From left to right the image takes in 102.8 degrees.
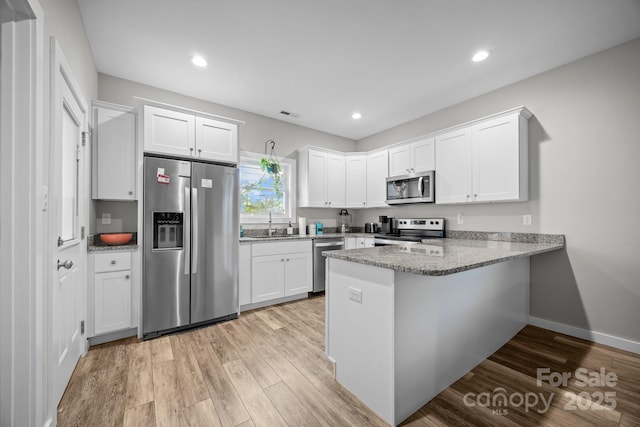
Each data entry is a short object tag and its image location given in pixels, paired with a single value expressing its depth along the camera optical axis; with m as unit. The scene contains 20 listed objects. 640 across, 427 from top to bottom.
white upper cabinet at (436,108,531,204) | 2.74
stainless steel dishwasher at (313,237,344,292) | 3.80
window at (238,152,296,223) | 3.88
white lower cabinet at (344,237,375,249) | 3.95
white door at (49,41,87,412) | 1.43
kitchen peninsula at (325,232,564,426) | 1.41
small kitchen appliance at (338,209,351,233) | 4.90
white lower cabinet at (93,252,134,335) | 2.32
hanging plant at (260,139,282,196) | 3.86
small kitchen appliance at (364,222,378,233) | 4.62
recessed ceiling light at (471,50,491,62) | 2.45
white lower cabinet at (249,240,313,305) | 3.27
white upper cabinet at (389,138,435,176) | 3.53
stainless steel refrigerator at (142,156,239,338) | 2.52
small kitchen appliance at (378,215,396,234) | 4.20
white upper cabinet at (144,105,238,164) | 2.60
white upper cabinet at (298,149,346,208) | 4.17
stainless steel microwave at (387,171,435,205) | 3.50
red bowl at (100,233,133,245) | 2.49
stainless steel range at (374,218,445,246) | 3.59
